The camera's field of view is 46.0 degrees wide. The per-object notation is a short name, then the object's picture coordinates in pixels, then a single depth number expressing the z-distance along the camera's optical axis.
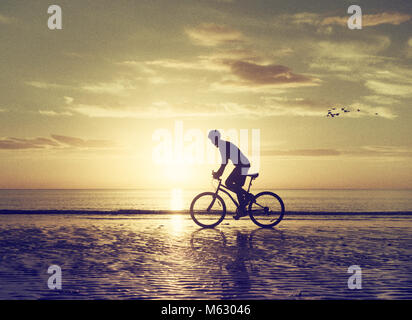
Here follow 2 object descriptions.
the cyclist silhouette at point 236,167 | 14.70
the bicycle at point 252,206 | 15.98
